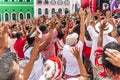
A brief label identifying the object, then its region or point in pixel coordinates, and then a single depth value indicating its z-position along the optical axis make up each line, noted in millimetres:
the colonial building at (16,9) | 28277
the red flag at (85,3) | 11125
